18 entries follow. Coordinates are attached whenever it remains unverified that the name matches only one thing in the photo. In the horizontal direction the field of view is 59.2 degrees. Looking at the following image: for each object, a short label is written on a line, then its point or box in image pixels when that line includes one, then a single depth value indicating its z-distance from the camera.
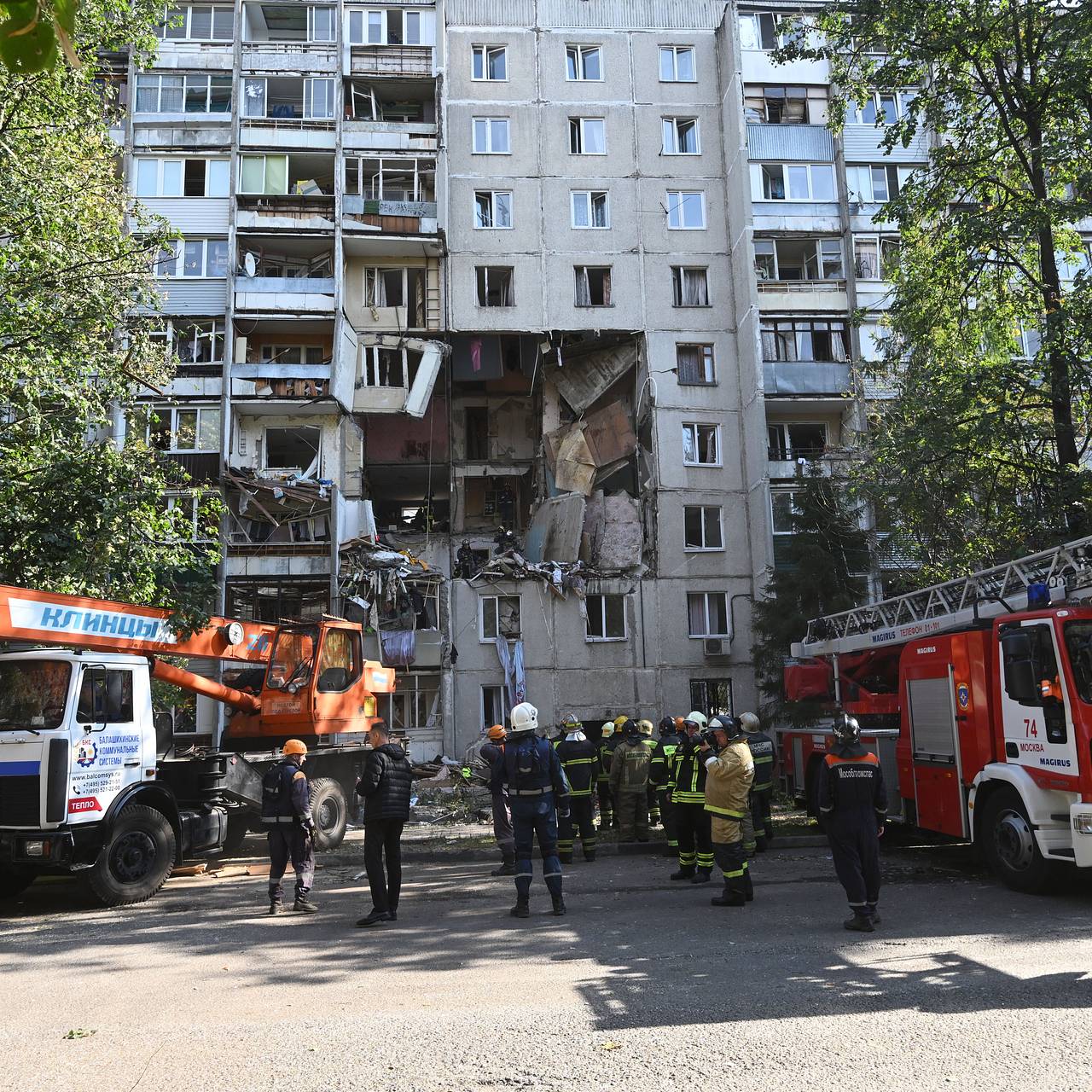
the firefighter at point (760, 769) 11.96
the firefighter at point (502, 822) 12.13
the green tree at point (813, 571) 23.34
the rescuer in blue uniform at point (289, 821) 9.62
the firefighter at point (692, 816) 10.65
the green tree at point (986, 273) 14.75
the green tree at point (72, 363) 12.55
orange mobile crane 9.62
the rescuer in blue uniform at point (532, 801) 9.05
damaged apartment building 28.12
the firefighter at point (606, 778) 14.74
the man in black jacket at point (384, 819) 8.89
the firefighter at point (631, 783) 13.68
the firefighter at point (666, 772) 12.91
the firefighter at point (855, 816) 8.09
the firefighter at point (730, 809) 9.11
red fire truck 9.19
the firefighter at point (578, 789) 12.42
